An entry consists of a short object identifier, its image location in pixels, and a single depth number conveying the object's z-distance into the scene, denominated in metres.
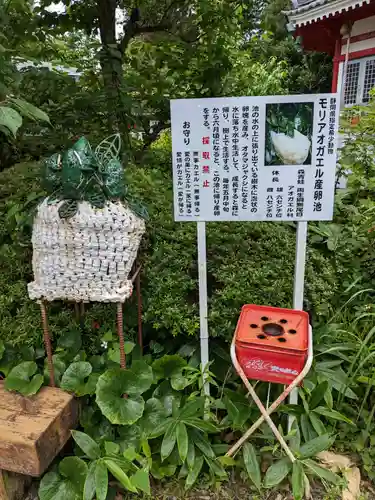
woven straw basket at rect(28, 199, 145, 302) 1.89
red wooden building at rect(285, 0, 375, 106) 7.89
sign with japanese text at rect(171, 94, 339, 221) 2.04
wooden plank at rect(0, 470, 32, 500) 2.03
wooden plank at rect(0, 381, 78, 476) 1.90
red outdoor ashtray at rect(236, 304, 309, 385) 1.90
